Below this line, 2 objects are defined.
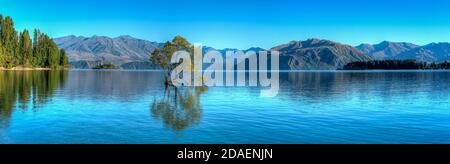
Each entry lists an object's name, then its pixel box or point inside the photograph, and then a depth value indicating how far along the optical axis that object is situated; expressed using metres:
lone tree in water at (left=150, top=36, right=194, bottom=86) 86.75
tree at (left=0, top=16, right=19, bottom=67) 191.00
